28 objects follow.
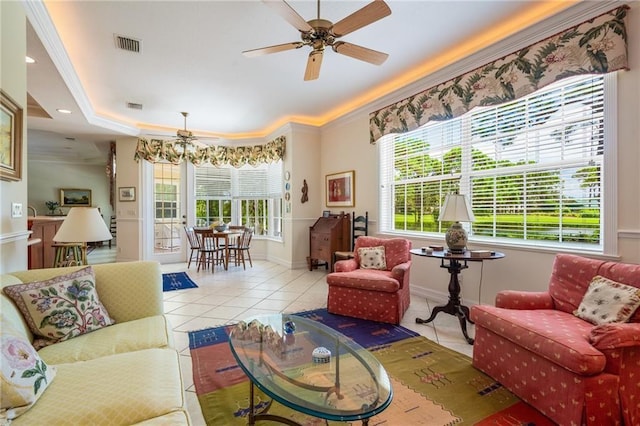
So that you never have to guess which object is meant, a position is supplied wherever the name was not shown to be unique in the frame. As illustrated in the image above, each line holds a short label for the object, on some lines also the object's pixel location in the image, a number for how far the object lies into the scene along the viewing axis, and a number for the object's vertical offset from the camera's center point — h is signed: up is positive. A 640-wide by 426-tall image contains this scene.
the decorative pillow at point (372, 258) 3.60 -0.57
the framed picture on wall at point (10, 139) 1.93 +0.48
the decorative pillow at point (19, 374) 1.09 -0.63
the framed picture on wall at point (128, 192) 6.27 +0.38
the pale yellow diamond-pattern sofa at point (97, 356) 1.12 -0.73
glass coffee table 1.25 -0.79
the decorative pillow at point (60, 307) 1.65 -0.55
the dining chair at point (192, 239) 5.95 -0.55
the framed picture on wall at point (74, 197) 9.78 +0.46
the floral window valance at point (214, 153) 6.18 +1.23
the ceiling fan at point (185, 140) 5.25 +1.25
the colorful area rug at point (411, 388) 1.70 -1.15
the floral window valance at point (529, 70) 2.34 +1.30
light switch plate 2.12 +0.01
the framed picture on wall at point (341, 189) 5.28 +0.39
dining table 5.62 -0.44
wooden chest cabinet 5.20 -0.46
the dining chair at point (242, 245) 5.97 -0.68
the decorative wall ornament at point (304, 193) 5.98 +0.35
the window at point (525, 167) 2.60 +0.45
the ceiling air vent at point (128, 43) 3.00 +1.70
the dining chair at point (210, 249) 5.79 -0.75
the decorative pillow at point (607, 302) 1.76 -0.56
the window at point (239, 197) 6.98 +0.32
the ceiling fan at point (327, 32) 2.04 +1.35
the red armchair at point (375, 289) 3.04 -0.81
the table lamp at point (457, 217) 2.95 -0.06
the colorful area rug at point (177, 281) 4.54 -1.13
